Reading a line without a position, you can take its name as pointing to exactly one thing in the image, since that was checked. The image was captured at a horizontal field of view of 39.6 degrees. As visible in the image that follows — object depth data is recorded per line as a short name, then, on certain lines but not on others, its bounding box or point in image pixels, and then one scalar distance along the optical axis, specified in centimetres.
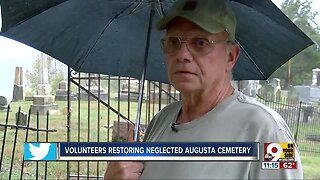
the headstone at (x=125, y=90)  1042
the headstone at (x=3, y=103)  1005
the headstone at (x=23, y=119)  870
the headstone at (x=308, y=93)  909
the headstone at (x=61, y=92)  1193
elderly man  131
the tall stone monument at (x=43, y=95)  1046
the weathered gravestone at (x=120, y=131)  551
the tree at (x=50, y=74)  1148
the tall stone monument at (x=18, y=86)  1126
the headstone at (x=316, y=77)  919
